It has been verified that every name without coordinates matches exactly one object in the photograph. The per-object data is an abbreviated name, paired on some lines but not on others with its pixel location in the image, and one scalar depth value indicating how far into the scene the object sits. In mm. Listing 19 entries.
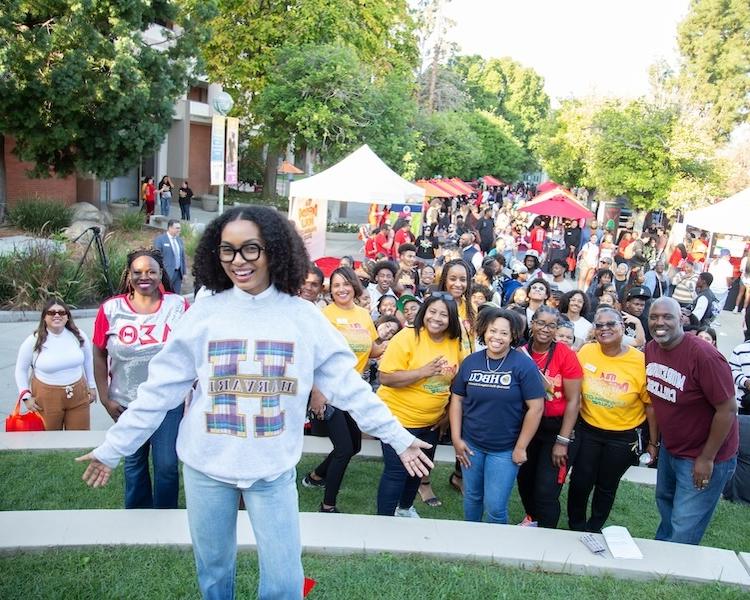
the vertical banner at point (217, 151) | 11289
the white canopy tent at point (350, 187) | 12547
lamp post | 11336
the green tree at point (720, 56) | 39844
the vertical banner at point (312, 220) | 12562
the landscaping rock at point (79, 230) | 15634
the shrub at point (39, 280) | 10703
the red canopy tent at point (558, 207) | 17631
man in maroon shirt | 3797
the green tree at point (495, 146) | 51578
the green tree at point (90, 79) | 15281
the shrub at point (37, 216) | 16938
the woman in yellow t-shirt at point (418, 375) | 4395
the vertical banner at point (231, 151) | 11859
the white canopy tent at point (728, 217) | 9047
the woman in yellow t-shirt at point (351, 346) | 4699
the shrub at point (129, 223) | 17891
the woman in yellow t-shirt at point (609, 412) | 4391
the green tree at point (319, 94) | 21864
